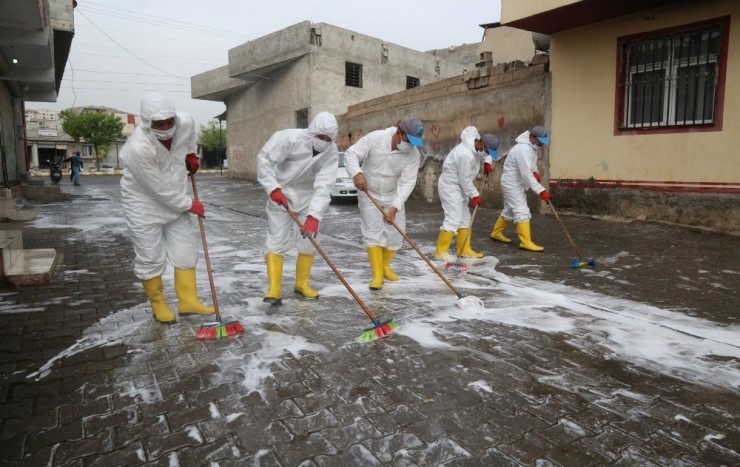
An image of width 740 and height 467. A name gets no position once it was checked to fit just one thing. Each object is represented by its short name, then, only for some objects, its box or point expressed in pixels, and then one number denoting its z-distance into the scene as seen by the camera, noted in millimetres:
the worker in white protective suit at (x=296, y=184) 4184
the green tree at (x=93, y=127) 40906
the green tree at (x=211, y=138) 52656
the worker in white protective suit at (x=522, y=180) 6844
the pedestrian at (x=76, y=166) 21375
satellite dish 9945
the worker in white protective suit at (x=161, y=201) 3506
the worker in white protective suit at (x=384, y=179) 4840
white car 13250
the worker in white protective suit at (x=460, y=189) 6117
